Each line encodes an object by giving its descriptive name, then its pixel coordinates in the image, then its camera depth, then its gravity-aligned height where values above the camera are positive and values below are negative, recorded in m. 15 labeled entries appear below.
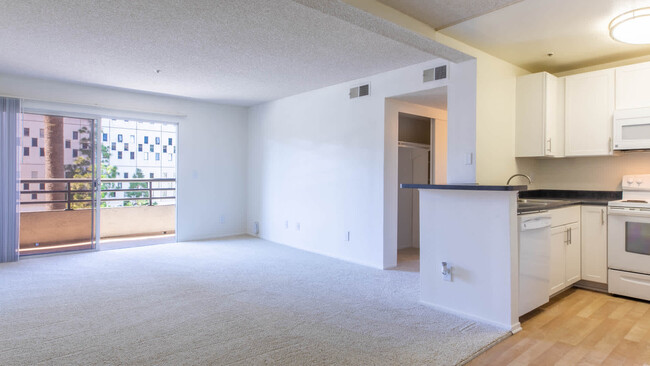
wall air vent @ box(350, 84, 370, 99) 4.68 +1.22
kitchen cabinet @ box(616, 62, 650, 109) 3.47 +0.97
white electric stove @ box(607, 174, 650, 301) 3.23 -0.58
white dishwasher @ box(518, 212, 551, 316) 2.74 -0.59
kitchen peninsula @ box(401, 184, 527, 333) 2.62 -0.52
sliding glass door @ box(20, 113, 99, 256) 5.20 -0.02
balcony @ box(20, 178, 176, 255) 5.34 -0.50
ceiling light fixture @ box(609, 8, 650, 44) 2.63 +1.18
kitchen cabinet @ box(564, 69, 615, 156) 3.72 +0.76
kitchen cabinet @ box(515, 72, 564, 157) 3.85 +0.74
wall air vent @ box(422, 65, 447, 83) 3.82 +1.20
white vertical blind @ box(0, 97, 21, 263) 4.71 +0.05
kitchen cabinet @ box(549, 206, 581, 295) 3.27 -0.61
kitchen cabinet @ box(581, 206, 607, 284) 3.55 -0.58
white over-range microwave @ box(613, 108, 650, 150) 3.46 +0.55
